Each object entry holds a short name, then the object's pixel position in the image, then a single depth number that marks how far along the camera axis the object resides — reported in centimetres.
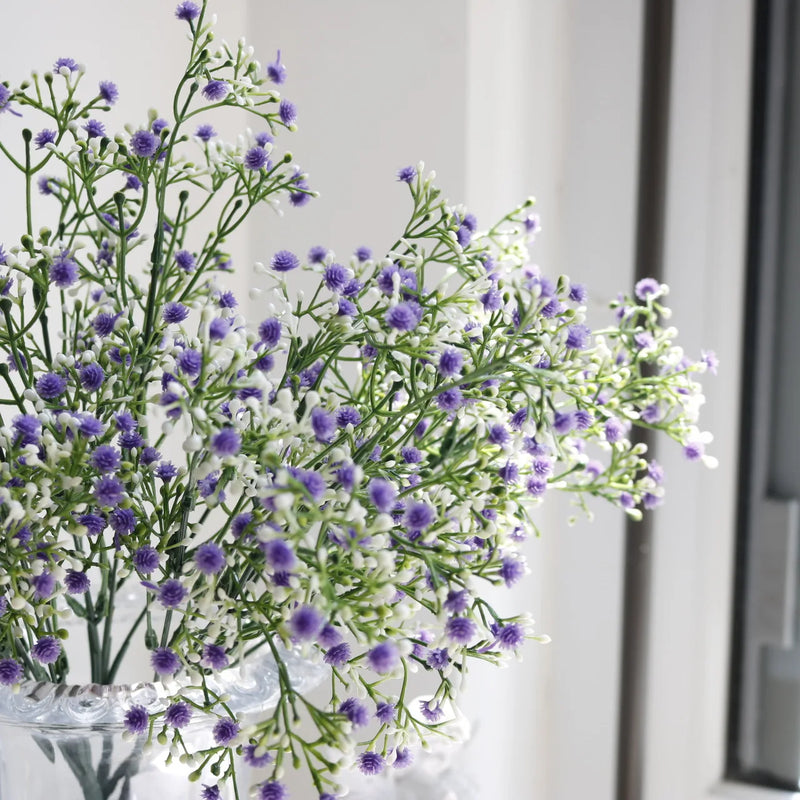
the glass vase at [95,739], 53
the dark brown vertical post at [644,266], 97
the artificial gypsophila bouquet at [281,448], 45
